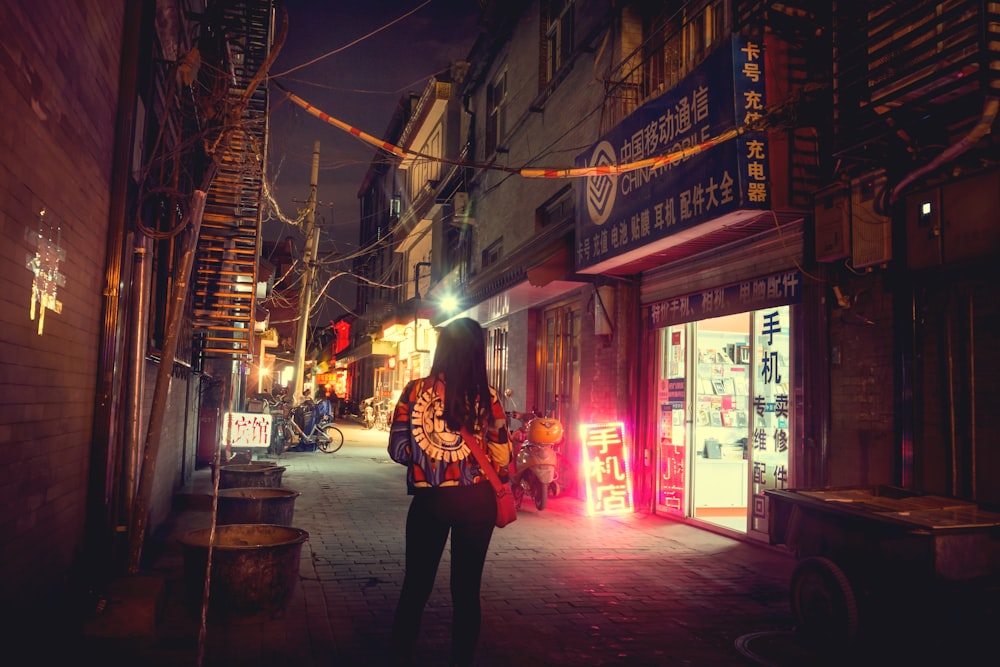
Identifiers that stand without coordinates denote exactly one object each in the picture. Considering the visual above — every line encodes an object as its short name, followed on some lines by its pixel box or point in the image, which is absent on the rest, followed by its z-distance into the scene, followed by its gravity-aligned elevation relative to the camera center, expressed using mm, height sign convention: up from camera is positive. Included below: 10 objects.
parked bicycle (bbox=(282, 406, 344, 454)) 19922 -903
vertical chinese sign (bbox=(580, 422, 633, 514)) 10586 -849
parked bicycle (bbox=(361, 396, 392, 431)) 30588 -345
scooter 10977 -771
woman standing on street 4207 -424
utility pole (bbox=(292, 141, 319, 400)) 22308 +3693
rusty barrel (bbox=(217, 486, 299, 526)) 7305 -1055
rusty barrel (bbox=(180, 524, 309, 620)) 5285 -1287
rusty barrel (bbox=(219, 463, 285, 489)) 9281 -972
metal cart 4539 -908
